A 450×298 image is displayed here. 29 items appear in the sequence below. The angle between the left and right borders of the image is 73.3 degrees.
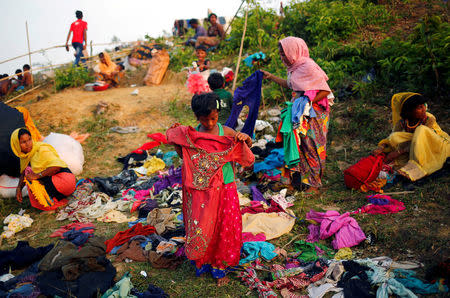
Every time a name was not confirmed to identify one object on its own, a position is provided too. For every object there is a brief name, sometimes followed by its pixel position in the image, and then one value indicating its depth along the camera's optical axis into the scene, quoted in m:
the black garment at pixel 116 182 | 4.97
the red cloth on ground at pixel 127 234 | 3.32
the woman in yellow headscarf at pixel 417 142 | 3.66
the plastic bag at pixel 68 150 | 5.58
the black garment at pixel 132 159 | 5.93
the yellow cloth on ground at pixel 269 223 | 3.33
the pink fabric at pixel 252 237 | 3.19
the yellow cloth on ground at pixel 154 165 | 5.66
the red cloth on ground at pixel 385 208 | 3.33
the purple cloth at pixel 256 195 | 4.10
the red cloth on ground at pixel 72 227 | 3.81
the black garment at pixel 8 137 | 4.91
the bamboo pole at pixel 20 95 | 8.71
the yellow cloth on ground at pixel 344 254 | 2.83
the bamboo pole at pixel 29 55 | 10.12
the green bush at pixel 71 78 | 9.77
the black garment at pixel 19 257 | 3.12
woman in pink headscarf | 3.77
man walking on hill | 10.26
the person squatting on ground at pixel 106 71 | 10.05
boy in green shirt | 4.44
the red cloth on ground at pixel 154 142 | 6.28
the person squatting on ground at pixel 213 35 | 10.71
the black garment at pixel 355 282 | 2.29
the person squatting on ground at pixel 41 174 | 4.49
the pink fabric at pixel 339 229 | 2.97
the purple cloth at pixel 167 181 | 4.85
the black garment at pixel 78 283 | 2.50
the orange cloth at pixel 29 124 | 5.63
